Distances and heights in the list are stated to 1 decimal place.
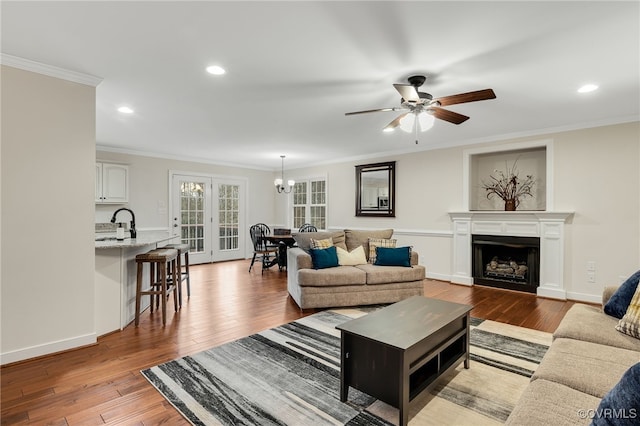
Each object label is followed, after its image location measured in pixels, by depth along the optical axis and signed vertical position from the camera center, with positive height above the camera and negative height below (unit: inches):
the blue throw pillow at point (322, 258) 161.5 -24.6
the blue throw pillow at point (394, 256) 169.2 -24.5
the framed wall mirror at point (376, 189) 250.7 +16.7
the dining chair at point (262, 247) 248.7 -29.7
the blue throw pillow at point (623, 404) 33.2 -20.9
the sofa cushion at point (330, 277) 152.0 -32.1
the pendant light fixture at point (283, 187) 284.5 +23.0
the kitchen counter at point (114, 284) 120.9 -29.2
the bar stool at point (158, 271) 133.7 -27.6
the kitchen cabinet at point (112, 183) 226.7 +18.9
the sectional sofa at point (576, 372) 48.7 -30.3
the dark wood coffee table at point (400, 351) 71.2 -34.1
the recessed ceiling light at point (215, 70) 106.5 +47.1
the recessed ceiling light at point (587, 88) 120.6 +46.7
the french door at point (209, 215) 274.4 -5.0
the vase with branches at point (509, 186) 202.1 +15.8
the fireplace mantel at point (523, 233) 178.2 -13.8
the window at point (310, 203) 305.6 +6.7
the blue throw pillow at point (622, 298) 84.4 -23.5
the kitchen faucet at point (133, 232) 163.9 -11.7
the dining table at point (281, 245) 243.0 -27.6
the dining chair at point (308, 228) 295.0 -16.8
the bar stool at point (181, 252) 161.2 -22.0
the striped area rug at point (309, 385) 75.0 -47.9
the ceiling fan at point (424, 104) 100.0 +36.2
